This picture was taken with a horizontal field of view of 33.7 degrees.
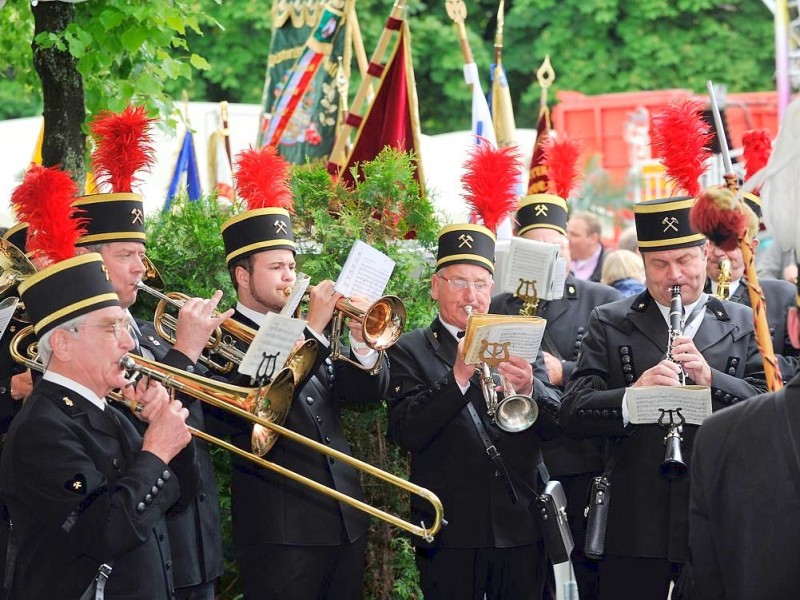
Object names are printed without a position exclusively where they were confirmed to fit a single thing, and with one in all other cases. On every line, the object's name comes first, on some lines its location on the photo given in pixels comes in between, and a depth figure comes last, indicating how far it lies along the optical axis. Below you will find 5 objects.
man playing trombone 4.68
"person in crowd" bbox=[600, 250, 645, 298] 10.25
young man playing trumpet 5.97
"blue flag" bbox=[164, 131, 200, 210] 11.73
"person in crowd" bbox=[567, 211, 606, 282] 11.85
